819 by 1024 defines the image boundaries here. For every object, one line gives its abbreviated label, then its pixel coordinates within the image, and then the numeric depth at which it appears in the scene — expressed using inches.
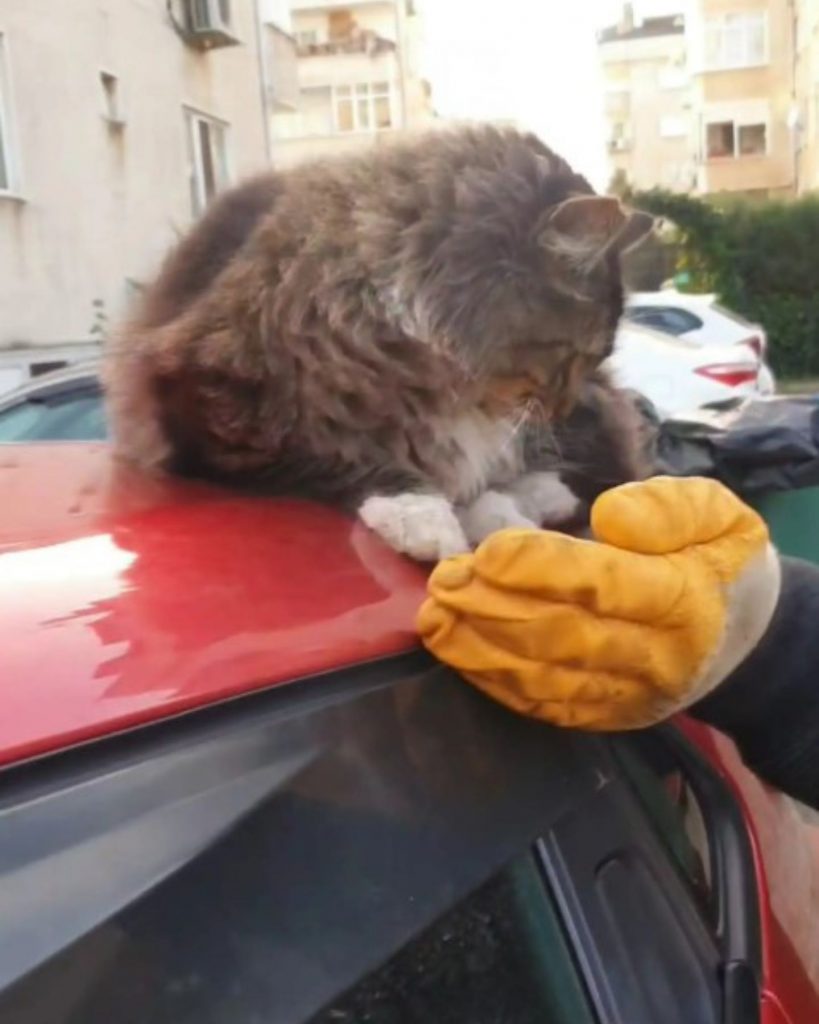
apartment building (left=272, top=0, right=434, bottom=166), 1232.8
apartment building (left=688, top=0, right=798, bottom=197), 1379.2
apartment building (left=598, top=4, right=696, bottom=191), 1798.7
